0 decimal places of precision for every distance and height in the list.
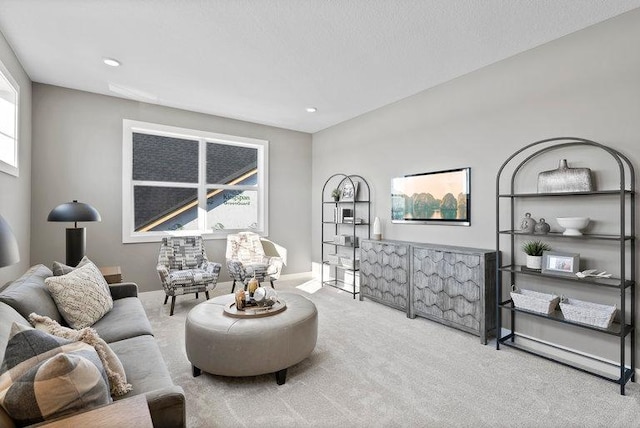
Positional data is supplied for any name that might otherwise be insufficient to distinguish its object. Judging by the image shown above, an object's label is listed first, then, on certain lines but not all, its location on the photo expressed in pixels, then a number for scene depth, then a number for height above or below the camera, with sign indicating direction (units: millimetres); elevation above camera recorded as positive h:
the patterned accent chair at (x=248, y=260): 4465 -689
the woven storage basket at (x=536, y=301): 2678 -735
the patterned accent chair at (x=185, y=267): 3864 -714
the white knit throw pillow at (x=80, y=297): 2127 -583
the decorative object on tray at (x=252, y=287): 2707 -617
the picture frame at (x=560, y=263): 2568 -387
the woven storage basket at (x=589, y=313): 2379 -743
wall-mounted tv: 3594 +227
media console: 3115 -739
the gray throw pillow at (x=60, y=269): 2434 -431
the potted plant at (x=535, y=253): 2805 -327
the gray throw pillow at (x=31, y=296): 1721 -477
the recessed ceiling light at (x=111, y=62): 3260 +1596
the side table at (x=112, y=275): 3273 -634
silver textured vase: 2535 +306
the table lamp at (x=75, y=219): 3115 -47
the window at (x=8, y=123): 2922 +895
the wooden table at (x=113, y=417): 983 -656
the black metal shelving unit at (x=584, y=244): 2309 -268
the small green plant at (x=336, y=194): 5142 +345
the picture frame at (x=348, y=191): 4980 +394
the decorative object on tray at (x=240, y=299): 2600 -696
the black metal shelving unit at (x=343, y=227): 4891 -184
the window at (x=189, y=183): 4605 +513
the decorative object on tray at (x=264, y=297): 2629 -699
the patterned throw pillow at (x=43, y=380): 991 -543
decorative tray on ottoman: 2461 -768
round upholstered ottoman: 2213 -918
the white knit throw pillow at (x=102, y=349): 1410 -620
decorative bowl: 2543 -60
